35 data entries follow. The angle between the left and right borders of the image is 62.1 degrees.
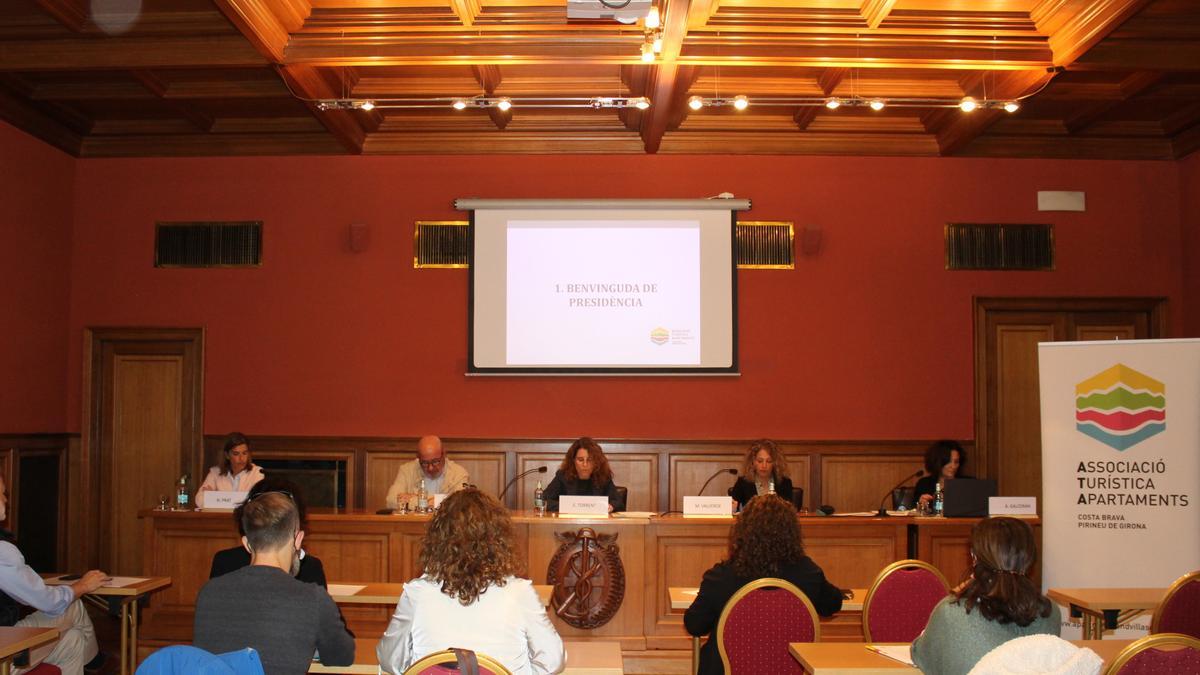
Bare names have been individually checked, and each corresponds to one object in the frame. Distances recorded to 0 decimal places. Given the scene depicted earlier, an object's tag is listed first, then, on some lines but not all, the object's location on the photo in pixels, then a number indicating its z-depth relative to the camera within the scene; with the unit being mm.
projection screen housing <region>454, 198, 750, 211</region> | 7672
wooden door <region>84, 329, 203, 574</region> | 7844
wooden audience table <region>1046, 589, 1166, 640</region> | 4227
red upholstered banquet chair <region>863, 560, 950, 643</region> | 3916
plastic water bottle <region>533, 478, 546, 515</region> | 6213
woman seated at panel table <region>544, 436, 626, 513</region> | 6484
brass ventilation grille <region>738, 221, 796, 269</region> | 7848
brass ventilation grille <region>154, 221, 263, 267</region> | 7910
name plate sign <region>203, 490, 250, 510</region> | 6148
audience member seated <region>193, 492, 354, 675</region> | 2789
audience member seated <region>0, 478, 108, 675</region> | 4051
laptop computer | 6117
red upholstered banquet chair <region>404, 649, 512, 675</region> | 2441
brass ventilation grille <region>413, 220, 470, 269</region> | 7844
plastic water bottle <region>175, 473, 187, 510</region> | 6352
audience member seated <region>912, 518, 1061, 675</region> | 2883
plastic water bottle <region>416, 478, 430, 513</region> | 6225
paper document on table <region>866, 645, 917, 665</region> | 3244
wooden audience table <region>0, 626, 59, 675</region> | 3299
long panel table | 5805
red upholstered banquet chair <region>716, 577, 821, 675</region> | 3621
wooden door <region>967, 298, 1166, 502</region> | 7848
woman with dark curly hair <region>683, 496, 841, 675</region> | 3775
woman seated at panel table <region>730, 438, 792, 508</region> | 6539
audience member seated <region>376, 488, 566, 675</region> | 2807
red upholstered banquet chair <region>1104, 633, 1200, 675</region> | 2615
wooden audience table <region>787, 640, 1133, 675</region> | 3100
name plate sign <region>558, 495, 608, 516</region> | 6012
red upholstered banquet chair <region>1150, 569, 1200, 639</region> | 3758
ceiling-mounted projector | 4793
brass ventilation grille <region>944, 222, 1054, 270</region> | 7879
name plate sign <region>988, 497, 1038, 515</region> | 6121
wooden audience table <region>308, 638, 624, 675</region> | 3217
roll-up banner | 5523
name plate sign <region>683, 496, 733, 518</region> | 6039
